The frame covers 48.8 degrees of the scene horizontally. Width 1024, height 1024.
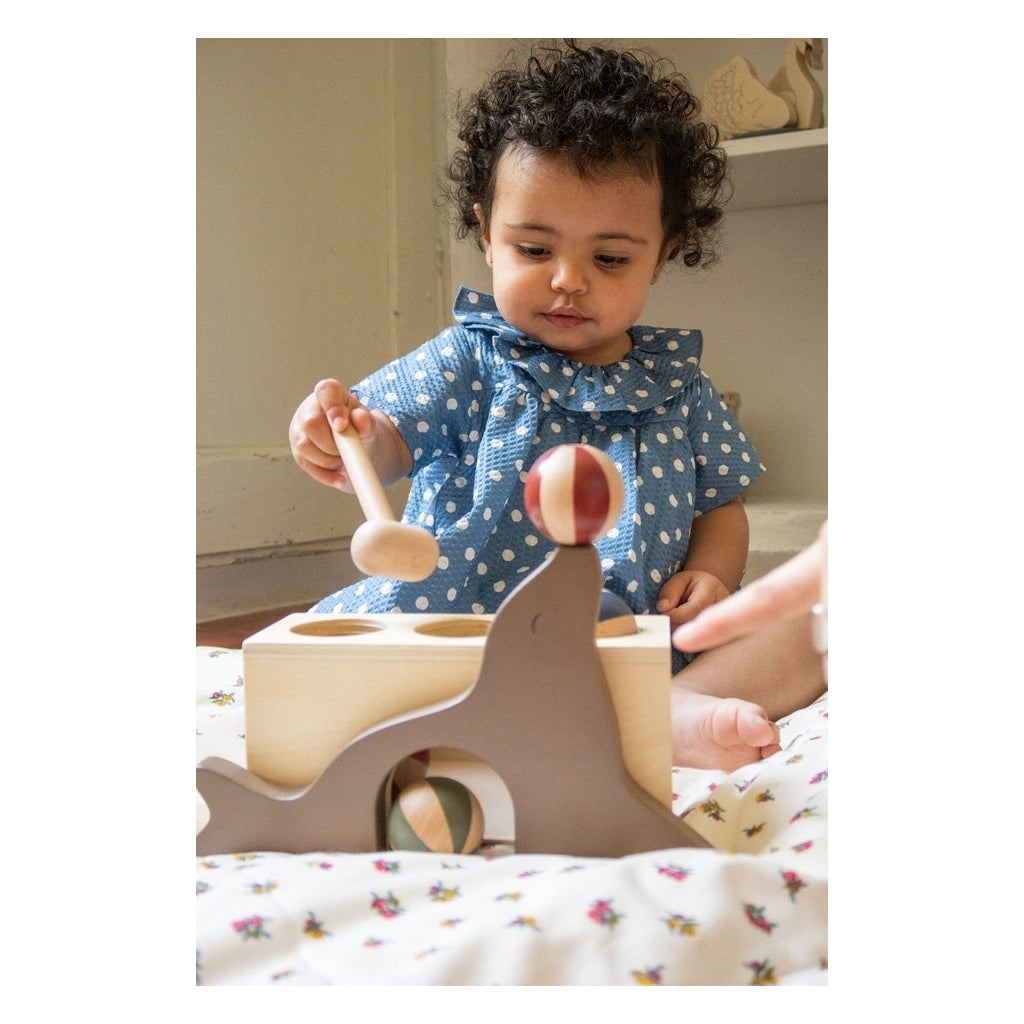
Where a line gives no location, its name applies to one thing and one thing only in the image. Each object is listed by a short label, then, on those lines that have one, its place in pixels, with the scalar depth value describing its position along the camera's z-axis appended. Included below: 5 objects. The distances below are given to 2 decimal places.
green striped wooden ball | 0.48
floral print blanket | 0.38
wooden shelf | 1.29
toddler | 0.78
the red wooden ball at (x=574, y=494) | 0.42
